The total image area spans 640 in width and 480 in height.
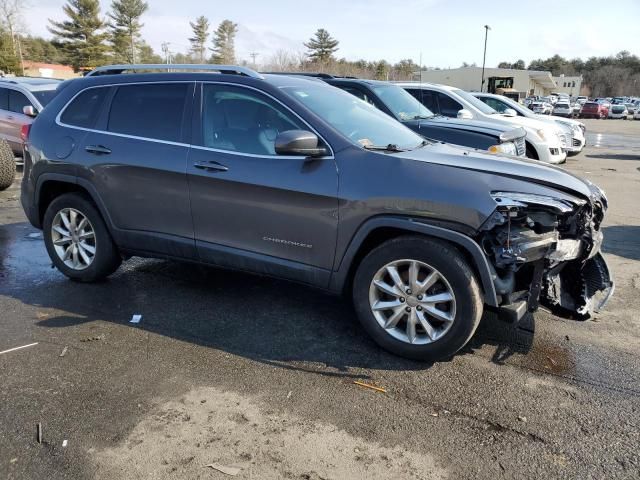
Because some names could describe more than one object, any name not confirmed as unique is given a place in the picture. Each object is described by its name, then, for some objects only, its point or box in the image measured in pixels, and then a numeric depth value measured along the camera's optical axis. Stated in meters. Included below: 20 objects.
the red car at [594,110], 49.81
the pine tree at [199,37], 92.69
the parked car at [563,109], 47.53
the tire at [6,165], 9.01
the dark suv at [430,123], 7.71
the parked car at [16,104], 11.32
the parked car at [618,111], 50.53
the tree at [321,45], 93.81
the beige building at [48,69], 62.39
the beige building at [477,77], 78.38
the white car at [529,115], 14.66
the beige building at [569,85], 104.44
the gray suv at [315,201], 3.39
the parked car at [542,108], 43.09
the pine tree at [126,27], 68.62
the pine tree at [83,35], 62.72
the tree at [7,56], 48.84
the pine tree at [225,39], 91.50
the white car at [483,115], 10.73
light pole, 62.61
